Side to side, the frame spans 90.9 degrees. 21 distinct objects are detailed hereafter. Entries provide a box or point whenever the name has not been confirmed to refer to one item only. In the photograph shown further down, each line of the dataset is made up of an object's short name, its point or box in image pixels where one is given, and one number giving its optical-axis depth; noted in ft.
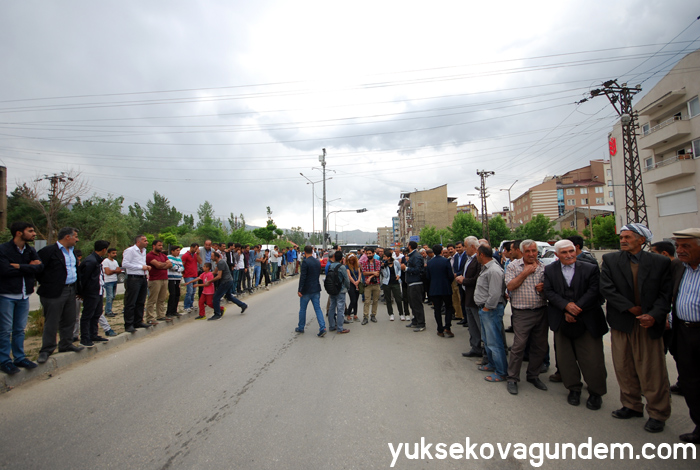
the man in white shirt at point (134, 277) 25.48
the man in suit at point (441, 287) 24.53
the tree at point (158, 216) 207.07
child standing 32.96
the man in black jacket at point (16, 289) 15.98
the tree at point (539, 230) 190.49
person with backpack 26.58
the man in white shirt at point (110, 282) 30.07
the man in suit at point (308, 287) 25.73
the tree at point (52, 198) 89.92
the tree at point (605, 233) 152.56
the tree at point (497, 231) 188.14
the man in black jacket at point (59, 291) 18.56
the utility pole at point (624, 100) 66.39
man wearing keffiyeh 11.55
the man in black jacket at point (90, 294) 21.31
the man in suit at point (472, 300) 19.97
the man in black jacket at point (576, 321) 13.35
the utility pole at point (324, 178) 115.24
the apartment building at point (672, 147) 87.92
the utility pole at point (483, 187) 150.92
